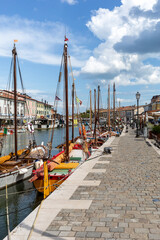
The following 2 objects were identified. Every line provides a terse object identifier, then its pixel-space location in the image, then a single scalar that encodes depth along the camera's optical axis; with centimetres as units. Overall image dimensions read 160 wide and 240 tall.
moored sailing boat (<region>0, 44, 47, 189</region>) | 1506
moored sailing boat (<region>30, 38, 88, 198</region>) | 1125
